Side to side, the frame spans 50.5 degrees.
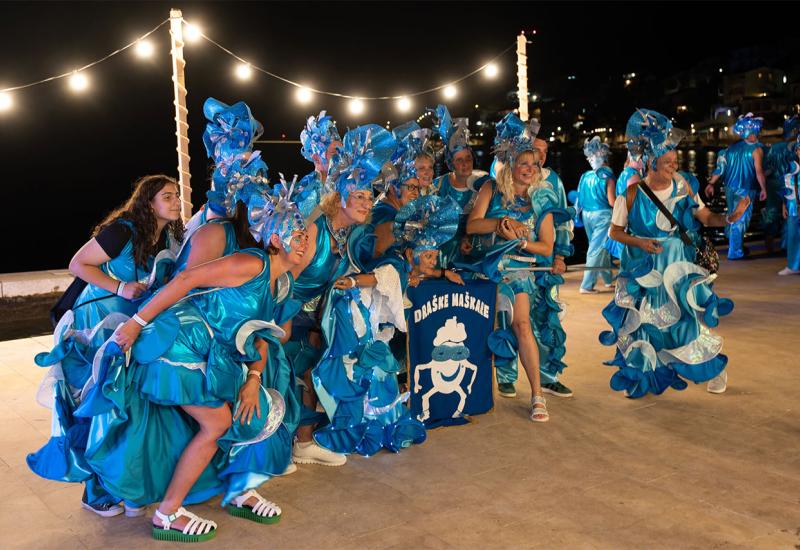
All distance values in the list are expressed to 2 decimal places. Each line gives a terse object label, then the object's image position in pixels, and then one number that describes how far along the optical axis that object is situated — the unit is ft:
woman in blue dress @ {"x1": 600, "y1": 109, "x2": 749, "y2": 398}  17.21
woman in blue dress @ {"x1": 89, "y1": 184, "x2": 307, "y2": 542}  10.85
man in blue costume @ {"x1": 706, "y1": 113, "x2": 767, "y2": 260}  37.19
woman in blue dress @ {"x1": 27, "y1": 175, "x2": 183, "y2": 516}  11.86
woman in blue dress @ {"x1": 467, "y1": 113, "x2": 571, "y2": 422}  16.24
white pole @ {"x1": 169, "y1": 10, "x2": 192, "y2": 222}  25.23
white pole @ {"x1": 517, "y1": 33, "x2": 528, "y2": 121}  32.35
